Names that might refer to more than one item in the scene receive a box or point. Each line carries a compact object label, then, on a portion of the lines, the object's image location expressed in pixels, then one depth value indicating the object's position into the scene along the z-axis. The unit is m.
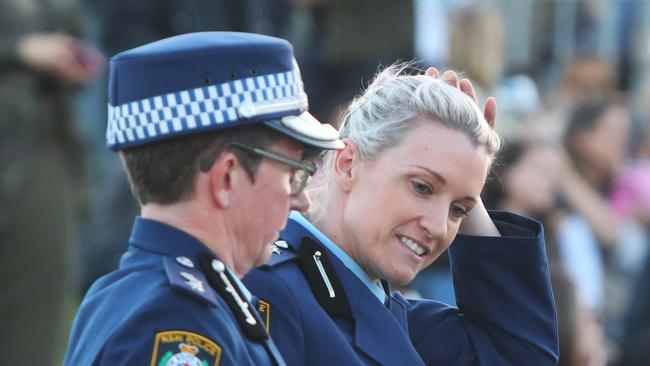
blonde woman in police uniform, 6.41
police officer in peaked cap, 5.46
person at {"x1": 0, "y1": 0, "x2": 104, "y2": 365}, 12.55
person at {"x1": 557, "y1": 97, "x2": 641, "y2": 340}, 16.62
